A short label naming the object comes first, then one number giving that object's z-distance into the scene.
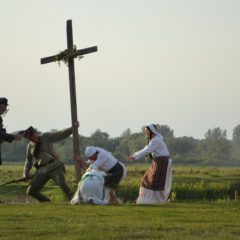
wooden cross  19.66
